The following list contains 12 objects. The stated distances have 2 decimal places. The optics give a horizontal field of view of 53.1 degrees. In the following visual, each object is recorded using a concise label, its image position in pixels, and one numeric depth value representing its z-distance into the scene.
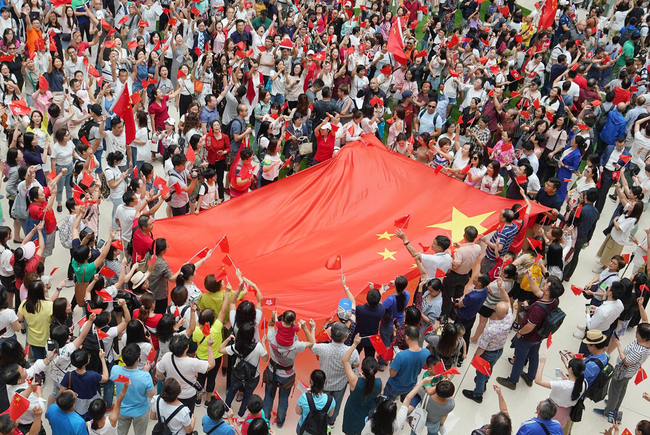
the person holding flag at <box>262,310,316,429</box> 6.36
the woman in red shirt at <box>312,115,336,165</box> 10.45
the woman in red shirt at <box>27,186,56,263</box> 8.00
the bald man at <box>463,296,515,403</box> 6.99
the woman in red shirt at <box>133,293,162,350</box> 6.48
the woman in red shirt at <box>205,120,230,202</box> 9.90
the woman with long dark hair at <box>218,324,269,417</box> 6.23
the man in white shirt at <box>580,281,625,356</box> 7.41
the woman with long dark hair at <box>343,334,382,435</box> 5.81
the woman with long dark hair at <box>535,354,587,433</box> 6.31
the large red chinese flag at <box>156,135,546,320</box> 8.24
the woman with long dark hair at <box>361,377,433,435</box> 5.41
